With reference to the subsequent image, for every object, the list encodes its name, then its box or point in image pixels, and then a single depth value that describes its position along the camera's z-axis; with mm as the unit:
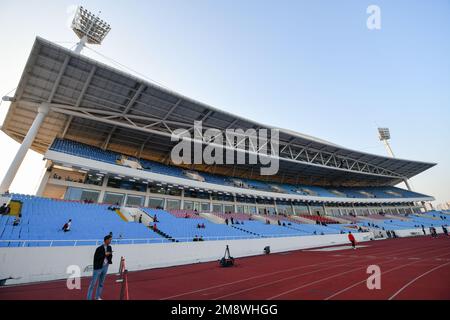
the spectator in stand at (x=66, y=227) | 11967
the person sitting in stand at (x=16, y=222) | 10733
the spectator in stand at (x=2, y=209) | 11289
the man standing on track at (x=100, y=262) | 4784
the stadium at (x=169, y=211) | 7242
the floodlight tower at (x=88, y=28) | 22984
